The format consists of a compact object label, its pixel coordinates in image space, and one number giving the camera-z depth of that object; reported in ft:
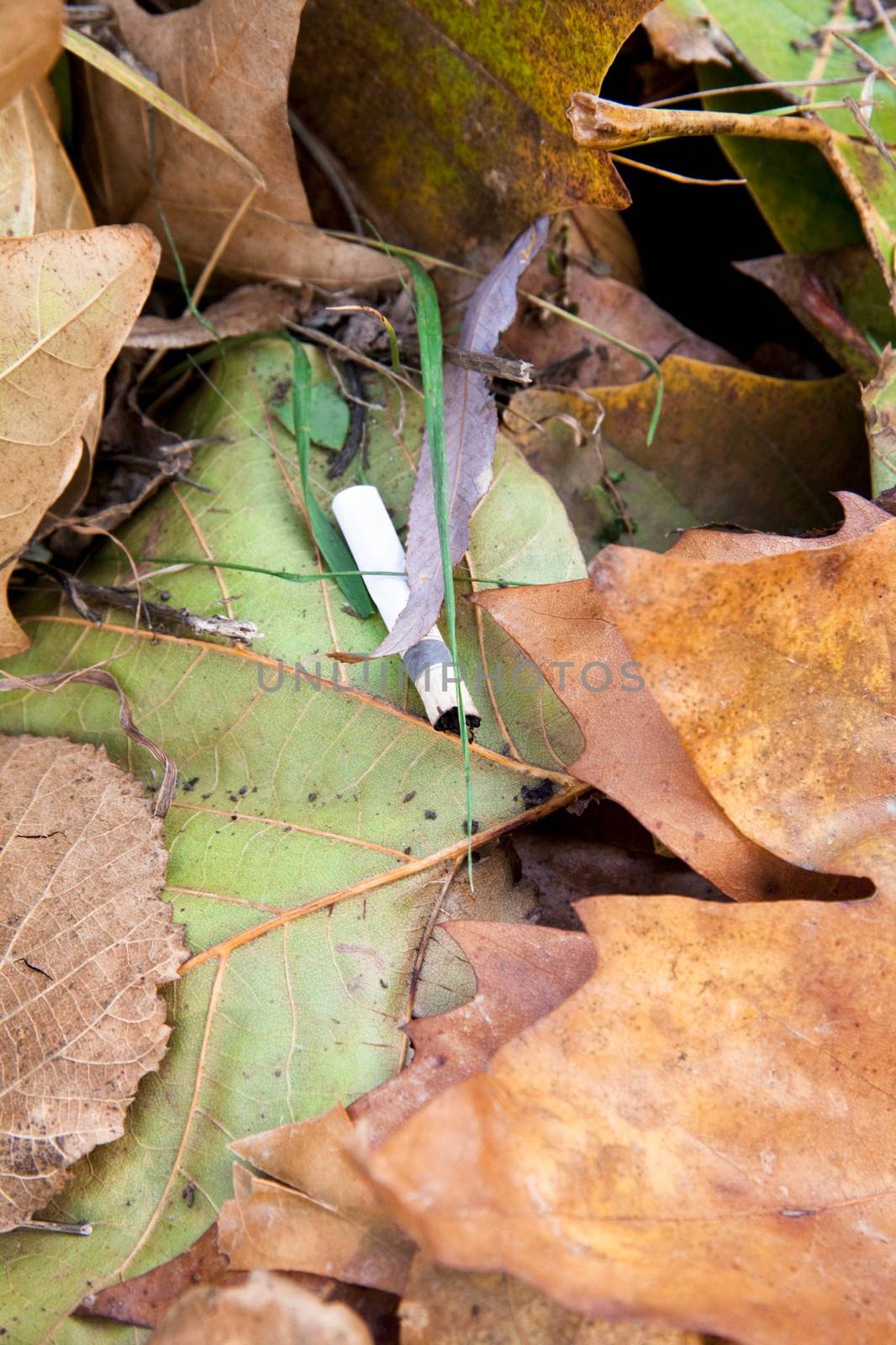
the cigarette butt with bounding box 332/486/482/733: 1.02
